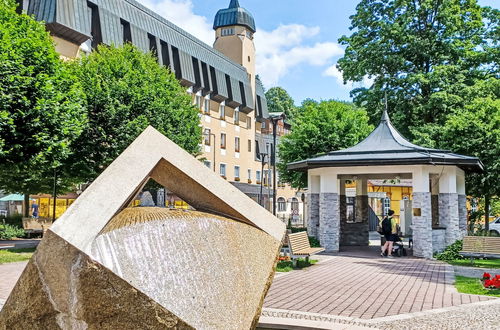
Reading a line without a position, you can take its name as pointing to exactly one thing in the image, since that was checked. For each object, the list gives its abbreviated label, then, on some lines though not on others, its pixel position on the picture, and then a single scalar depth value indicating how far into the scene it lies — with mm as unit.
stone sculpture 3188
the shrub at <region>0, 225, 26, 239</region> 22239
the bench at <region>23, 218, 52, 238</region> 21969
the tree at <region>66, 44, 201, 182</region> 20312
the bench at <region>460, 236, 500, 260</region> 14062
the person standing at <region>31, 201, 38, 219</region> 29641
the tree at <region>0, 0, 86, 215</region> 14602
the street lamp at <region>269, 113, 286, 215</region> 22514
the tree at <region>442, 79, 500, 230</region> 20406
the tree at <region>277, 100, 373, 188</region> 25375
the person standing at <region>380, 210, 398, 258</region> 16484
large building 28078
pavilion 16734
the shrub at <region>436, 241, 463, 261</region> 16234
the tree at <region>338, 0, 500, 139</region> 24344
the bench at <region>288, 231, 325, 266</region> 13031
